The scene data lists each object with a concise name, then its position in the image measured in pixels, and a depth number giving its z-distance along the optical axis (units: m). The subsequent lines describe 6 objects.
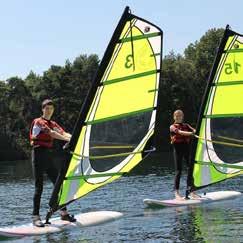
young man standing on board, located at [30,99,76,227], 15.22
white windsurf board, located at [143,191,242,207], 19.22
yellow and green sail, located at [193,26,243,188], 20.02
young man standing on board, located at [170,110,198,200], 20.15
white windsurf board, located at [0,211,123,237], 14.80
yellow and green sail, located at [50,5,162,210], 15.63
